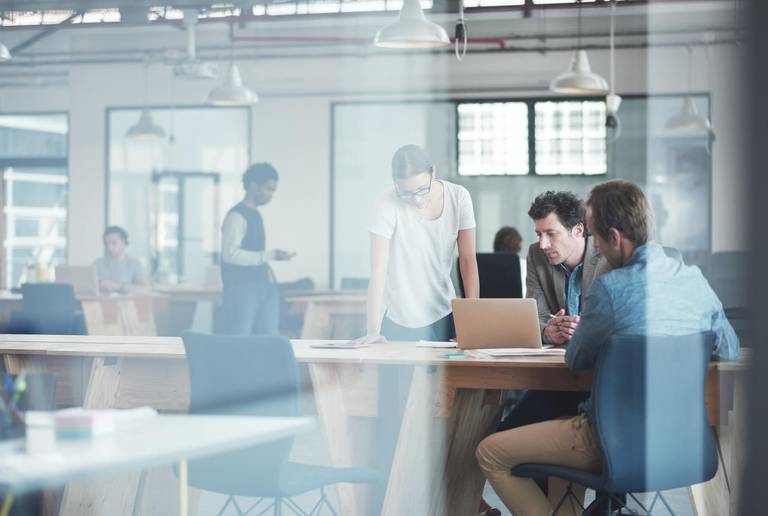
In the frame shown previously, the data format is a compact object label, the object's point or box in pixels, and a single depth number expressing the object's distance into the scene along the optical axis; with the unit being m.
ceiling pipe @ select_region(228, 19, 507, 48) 11.72
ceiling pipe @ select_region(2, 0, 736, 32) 10.10
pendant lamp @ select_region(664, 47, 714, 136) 9.31
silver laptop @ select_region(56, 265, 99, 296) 8.09
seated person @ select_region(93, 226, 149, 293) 8.88
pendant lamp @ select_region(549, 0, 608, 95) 7.77
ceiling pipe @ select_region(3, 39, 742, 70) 11.35
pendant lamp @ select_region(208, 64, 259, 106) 8.52
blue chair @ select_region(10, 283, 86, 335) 7.07
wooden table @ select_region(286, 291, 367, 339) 8.23
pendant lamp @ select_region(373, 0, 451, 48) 5.59
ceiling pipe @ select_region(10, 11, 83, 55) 11.00
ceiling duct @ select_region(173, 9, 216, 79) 9.27
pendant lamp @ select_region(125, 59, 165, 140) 10.76
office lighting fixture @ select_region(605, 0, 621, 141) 9.18
